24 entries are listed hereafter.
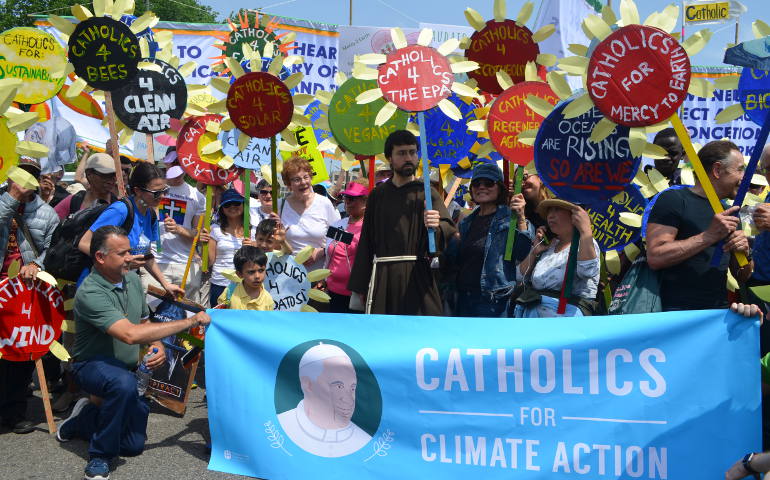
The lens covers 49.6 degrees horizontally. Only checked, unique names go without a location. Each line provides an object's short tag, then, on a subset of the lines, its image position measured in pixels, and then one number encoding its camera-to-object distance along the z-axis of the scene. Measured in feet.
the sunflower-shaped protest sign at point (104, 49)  19.75
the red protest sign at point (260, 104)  18.86
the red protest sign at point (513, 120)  17.02
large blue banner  11.48
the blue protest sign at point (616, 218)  14.67
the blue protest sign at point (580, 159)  14.37
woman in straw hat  14.40
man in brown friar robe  17.07
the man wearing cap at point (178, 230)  23.56
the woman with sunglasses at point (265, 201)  25.62
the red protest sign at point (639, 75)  12.93
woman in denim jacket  16.66
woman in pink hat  20.68
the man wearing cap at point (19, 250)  18.48
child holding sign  17.42
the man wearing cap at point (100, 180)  20.94
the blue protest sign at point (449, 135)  19.88
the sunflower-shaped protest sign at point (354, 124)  19.67
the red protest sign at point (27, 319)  17.89
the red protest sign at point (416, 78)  17.02
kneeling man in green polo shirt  15.76
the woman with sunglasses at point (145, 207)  19.88
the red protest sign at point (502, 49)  18.63
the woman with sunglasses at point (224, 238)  22.61
